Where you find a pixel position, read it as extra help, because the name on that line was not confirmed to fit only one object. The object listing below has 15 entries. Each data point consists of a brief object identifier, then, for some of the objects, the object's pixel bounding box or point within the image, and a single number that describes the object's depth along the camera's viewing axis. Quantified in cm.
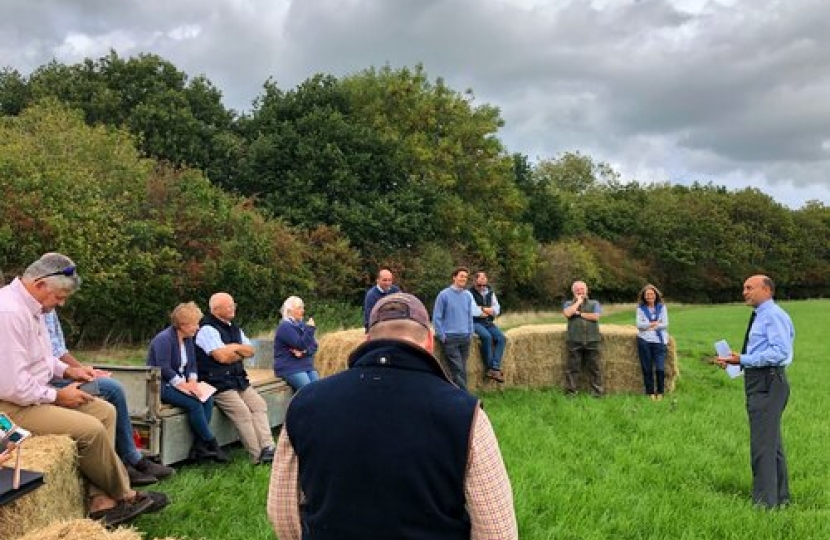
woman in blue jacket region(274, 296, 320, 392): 901
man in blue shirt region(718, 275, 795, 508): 645
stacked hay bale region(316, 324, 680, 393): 1285
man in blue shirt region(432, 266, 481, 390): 1117
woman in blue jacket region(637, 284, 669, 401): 1219
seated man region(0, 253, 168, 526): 484
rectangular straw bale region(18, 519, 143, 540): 322
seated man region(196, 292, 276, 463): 757
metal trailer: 673
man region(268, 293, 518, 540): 237
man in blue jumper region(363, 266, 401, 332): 1116
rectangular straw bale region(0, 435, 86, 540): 404
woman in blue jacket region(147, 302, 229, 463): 715
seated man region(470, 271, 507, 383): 1223
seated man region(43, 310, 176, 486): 591
